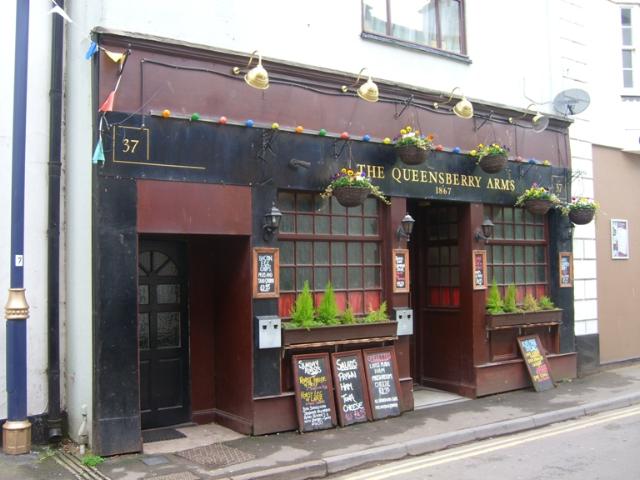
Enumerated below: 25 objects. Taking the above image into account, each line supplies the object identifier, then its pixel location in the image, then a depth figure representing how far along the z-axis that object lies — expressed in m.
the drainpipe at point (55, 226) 7.91
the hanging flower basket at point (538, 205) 11.45
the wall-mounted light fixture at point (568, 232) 12.39
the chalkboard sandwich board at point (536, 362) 11.23
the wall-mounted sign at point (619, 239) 13.46
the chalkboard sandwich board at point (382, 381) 9.27
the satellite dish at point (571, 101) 12.34
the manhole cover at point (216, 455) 7.29
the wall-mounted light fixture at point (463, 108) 10.49
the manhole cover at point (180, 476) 6.73
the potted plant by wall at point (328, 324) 8.80
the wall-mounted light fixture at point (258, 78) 8.09
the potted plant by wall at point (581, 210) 11.90
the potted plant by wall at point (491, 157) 10.68
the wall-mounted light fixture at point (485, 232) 10.98
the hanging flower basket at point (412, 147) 9.58
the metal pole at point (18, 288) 7.32
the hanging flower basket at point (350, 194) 8.88
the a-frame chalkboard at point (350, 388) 8.93
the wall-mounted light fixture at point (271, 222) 8.51
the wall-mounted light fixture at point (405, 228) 9.86
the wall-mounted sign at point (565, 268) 12.28
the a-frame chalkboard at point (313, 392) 8.62
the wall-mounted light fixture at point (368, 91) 9.18
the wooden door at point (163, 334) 8.84
